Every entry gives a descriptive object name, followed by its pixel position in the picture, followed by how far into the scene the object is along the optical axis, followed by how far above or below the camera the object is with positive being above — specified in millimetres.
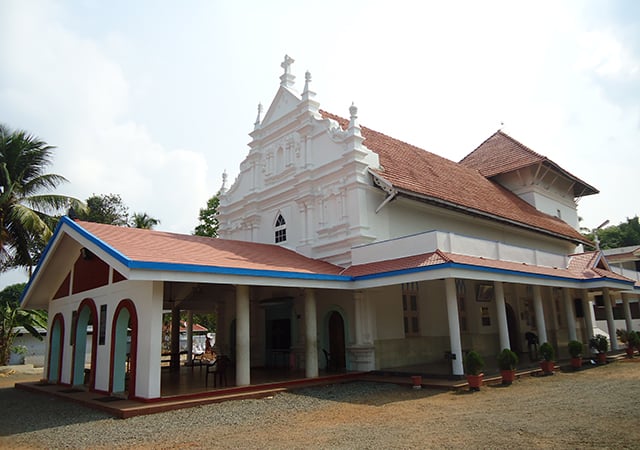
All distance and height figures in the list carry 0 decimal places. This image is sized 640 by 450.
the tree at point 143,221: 35031 +8056
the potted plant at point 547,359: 14109 -1143
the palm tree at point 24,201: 22297 +6558
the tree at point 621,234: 60031 +10222
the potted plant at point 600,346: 16420 -985
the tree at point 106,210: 38625 +9995
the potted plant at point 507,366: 12461 -1145
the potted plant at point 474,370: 11523 -1137
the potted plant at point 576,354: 15328 -1117
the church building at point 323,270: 11969 +1572
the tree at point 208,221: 32469 +7347
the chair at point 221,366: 12305 -879
